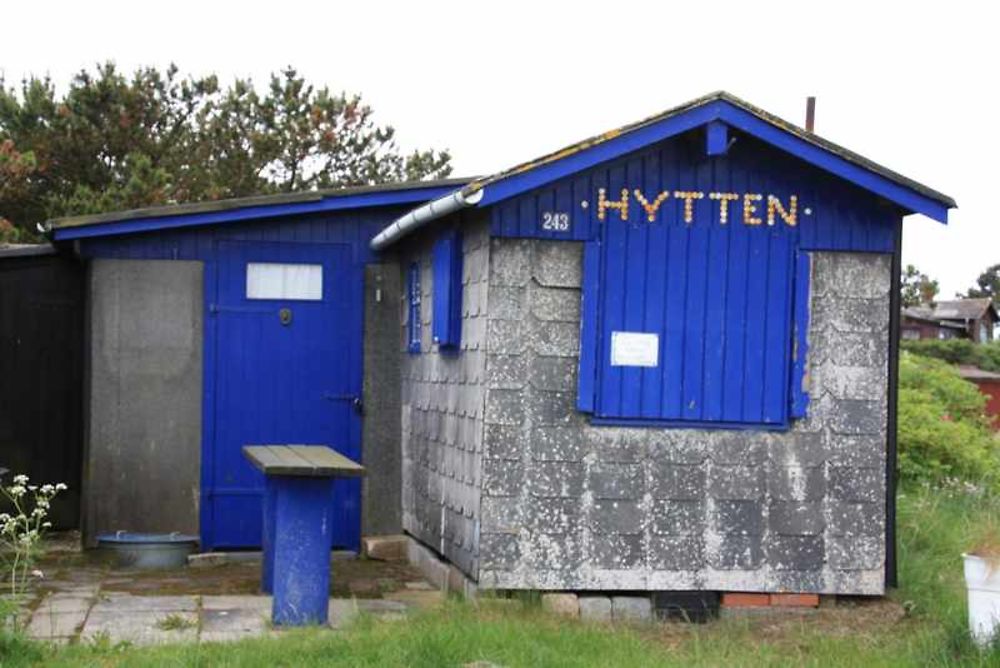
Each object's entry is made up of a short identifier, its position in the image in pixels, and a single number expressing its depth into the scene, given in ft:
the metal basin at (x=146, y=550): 33.78
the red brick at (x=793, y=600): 27.99
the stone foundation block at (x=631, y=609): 27.68
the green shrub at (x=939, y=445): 46.21
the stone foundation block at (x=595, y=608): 27.58
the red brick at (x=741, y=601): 27.96
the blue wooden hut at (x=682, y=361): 27.43
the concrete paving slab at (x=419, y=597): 29.22
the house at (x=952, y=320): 208.74
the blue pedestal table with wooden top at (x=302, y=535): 26.00
